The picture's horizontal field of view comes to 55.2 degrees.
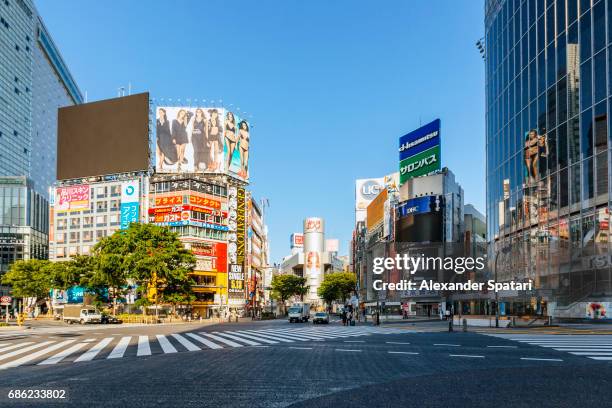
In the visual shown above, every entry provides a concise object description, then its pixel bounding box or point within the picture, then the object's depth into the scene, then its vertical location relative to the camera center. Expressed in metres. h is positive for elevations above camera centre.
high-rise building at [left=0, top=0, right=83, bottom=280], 127.81 +34.95
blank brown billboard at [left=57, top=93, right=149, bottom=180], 106.12 +21.13
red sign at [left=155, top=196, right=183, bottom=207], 102.88 +8.99
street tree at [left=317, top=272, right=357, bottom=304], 145.62 -8.72
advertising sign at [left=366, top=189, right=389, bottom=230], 128.54 +9.45
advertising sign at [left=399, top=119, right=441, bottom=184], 102.94 +18.16
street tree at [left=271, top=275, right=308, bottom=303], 136.62 -8.15
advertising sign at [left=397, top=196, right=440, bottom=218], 104.12 +8.18
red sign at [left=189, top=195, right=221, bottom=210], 102.75 +8.81
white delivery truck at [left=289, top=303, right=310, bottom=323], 67.63 -7.30
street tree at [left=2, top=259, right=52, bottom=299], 88.94 -4.18
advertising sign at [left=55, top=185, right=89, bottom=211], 111.31 +10.31
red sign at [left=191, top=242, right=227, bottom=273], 102.07 -0.47
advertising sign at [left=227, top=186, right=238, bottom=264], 106.38 +5.17
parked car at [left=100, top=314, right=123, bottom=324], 64.88 -7.55
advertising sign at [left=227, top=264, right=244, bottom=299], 106.25 -5.40
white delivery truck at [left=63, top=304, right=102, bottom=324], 63.22 -7.01
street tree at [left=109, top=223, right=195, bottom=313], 67.75 -0.85
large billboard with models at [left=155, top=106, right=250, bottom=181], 107.19 +20.55
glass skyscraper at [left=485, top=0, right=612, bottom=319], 38.25 +7.42
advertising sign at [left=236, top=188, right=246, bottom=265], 107.31 +4.46
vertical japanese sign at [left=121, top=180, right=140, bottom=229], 105.88 +9.01
